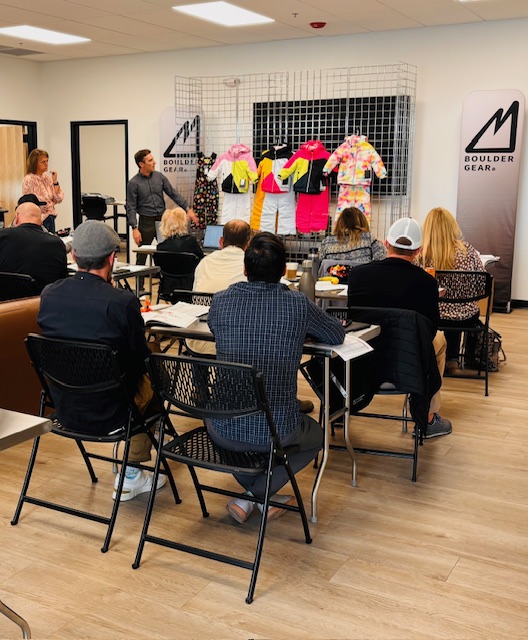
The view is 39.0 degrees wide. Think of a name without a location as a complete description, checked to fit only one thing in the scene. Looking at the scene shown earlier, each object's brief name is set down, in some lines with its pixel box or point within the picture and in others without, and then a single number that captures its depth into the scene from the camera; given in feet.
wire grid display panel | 27.04
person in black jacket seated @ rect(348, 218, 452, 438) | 12.37
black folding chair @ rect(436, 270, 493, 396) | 15.99
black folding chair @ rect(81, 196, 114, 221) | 36.68
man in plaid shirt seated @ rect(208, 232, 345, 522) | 8.87
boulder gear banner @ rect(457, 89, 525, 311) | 24.79
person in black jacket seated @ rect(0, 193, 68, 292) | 15.30
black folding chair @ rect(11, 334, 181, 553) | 9.19
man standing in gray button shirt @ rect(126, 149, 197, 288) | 28.71
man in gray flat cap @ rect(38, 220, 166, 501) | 9.52
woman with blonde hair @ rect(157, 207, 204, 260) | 19.90
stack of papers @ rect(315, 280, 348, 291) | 15.47
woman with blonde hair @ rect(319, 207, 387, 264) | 17.61
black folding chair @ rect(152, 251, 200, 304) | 19.48
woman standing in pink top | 26.57
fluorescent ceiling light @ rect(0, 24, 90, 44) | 27.89
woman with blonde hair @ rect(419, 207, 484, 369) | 16.38
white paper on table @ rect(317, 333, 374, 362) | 9.66
